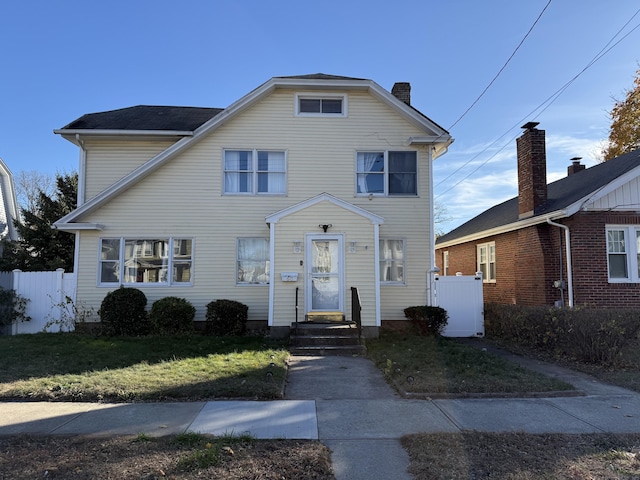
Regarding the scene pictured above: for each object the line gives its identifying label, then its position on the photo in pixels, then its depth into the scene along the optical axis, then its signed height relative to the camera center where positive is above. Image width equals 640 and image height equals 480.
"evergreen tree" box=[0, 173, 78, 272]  17.45 +1.15
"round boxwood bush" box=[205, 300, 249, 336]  12.07 -1.28
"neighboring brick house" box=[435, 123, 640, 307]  11.91 +1.01
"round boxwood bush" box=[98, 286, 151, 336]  11.84 -1.15
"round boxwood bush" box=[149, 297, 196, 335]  11.74 -1.22
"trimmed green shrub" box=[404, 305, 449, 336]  12.30 -1.35
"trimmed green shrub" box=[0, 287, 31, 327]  12.09 -1.01
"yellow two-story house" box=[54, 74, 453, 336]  12.93 +2.54
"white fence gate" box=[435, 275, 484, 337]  13.24 -0.95
